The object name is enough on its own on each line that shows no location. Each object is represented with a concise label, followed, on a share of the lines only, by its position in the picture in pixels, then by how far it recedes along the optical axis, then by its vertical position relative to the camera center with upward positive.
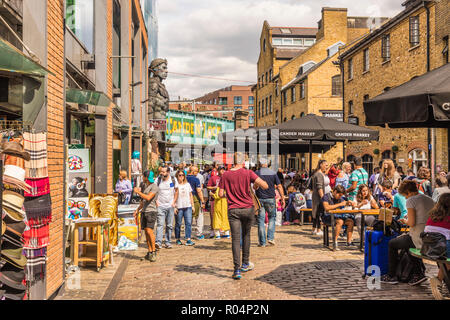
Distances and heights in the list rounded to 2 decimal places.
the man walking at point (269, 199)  10.01 -0.84
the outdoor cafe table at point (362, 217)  8.83 -1.13
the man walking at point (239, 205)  7.12 -0.69
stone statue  28.52 +4.77
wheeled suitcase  6.78 -1.34
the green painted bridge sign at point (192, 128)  40.19 +3.38
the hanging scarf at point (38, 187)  4.75 -0.27
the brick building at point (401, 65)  18.39 +4.79
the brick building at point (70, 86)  5.40 +1.30
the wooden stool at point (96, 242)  7.65 -1.40
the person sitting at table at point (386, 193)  9.81 -0.68
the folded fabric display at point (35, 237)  4.77 -0.81
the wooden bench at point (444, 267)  5.46 -1.33
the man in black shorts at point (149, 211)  8.56 -0.96
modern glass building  28.60 +9.71
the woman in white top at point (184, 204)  10.31 -0.97
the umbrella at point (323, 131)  12.28 +0.86
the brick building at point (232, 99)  95.66 +14.37
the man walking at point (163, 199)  9.45 -0.79
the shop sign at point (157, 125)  24.99 +2.10
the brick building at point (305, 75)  36.03 +8.37
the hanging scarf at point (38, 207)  4.71 -0.48
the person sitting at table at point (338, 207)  9.39 -0.97
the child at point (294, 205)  13.37 -1.32
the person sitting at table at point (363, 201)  9.33 -0.82
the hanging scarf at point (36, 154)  4.71 +0.09
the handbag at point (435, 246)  5.46 -1.03
